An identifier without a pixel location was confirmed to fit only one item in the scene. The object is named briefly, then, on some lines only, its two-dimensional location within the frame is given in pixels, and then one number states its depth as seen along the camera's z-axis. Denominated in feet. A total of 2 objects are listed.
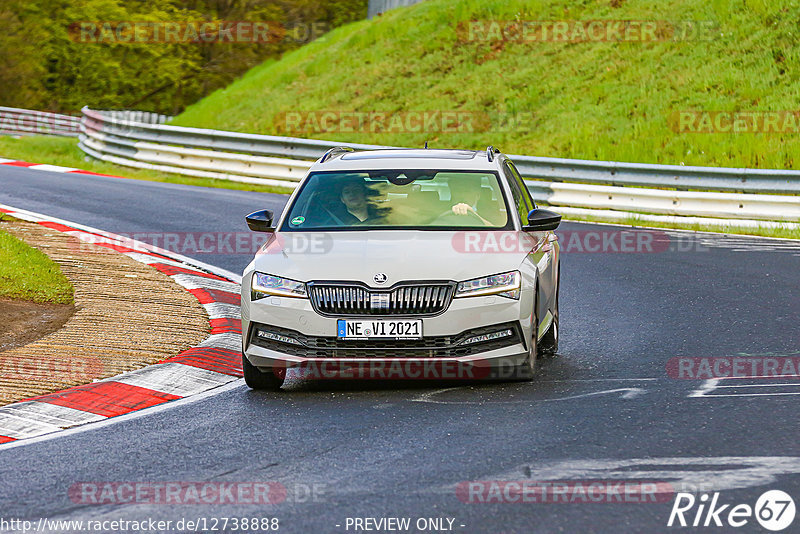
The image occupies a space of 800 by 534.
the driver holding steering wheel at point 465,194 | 59.11
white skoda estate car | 51.57
